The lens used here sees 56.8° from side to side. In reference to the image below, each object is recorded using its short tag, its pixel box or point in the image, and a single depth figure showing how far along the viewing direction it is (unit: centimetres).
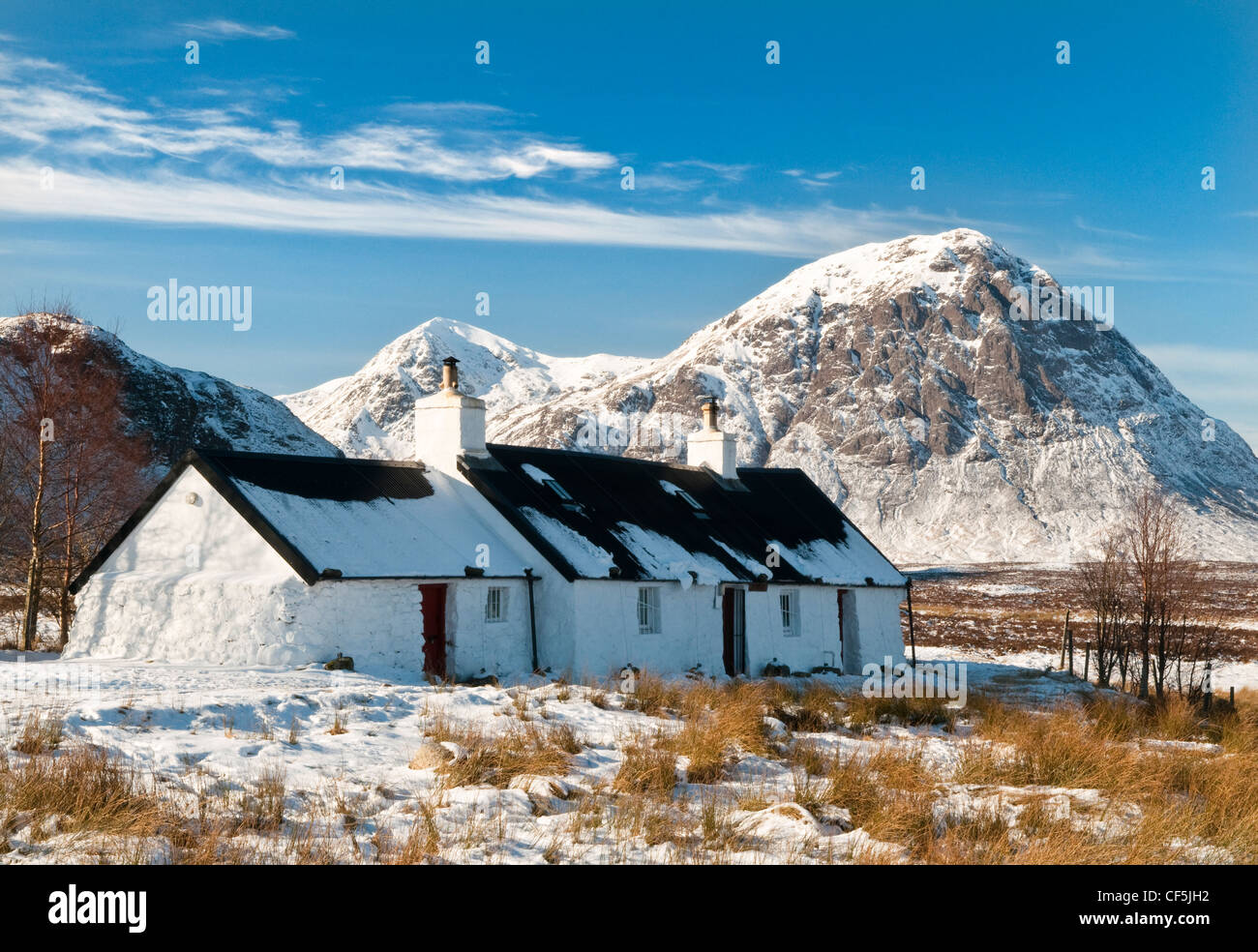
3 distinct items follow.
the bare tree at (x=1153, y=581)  2702
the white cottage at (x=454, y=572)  2066
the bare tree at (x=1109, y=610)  2939
